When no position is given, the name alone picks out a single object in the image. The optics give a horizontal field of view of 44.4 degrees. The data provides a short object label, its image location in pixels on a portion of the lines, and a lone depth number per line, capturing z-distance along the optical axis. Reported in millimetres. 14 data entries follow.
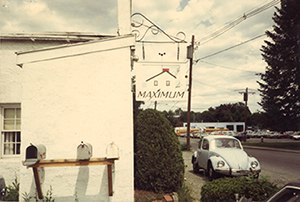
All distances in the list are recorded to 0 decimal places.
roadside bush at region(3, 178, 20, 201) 8066
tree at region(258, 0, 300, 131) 38625
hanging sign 7023
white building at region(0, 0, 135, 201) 7398
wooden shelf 6758
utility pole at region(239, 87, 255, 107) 54144
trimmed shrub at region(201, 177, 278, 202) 8023
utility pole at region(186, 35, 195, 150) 25923
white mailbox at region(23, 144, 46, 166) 6582
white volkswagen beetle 13539
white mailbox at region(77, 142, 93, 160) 6875
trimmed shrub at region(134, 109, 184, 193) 9203
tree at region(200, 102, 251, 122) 134000
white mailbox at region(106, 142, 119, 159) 7135
